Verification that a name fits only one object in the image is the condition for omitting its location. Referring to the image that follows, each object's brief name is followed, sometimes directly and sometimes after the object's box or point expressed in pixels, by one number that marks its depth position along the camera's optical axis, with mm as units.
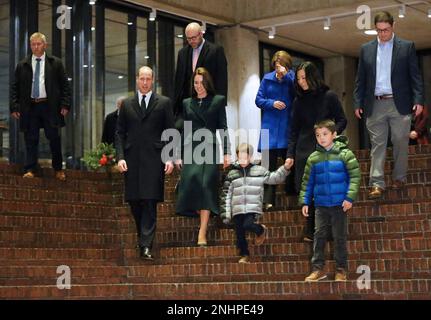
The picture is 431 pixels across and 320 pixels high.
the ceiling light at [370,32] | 17291
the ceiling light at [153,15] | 15485
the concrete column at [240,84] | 16828
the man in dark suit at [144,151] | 9477
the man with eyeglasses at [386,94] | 9461
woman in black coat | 9281
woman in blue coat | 10234
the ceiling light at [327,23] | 16078
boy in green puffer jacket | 8156
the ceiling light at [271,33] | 16792
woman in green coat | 9609
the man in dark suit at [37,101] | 11172
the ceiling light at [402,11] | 15234
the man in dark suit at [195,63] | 10172
